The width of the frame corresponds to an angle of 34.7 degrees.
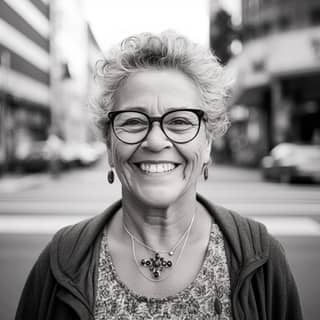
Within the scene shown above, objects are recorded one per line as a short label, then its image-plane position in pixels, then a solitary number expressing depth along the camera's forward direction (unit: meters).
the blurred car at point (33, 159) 24.77
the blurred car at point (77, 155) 28.34
